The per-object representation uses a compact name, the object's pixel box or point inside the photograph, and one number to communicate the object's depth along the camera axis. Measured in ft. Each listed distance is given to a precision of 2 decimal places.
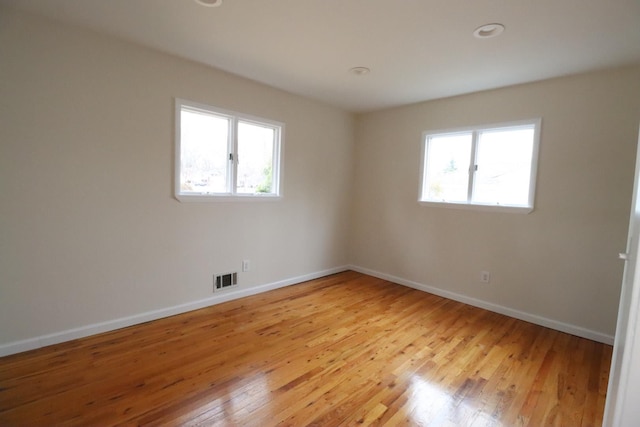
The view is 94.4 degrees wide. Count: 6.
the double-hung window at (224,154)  9.77
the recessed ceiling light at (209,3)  6.34
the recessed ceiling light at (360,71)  9.54
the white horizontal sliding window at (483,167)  10.36
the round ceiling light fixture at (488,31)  6.80
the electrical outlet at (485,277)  11.28
